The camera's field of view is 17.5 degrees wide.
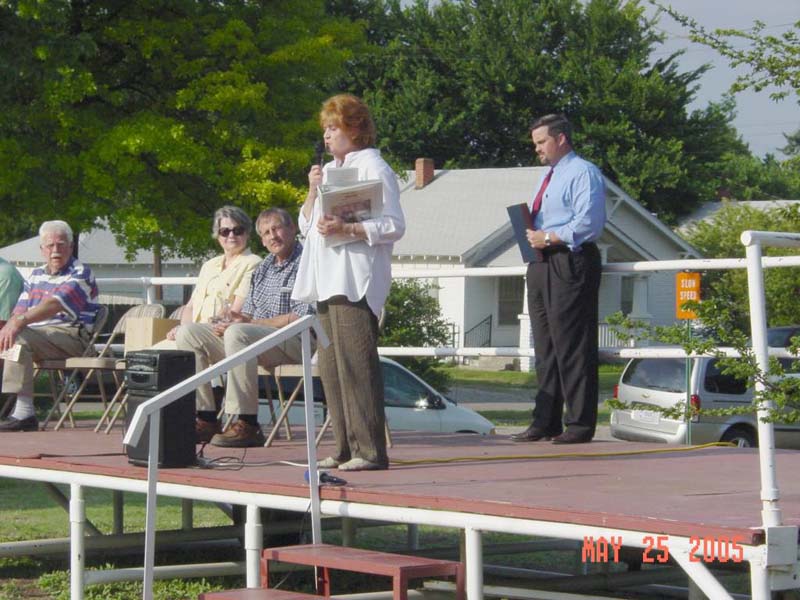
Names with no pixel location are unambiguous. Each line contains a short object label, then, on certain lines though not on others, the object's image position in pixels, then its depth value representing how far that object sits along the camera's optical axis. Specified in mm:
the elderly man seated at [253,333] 13845
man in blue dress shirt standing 14115
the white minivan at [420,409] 29445
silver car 32700
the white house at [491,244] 77580
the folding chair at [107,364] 15720
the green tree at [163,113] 39870
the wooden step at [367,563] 8888
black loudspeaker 11685
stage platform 8175
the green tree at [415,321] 49290
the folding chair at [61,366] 16455
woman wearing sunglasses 15495
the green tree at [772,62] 10643
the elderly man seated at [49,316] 16320
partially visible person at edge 17415
